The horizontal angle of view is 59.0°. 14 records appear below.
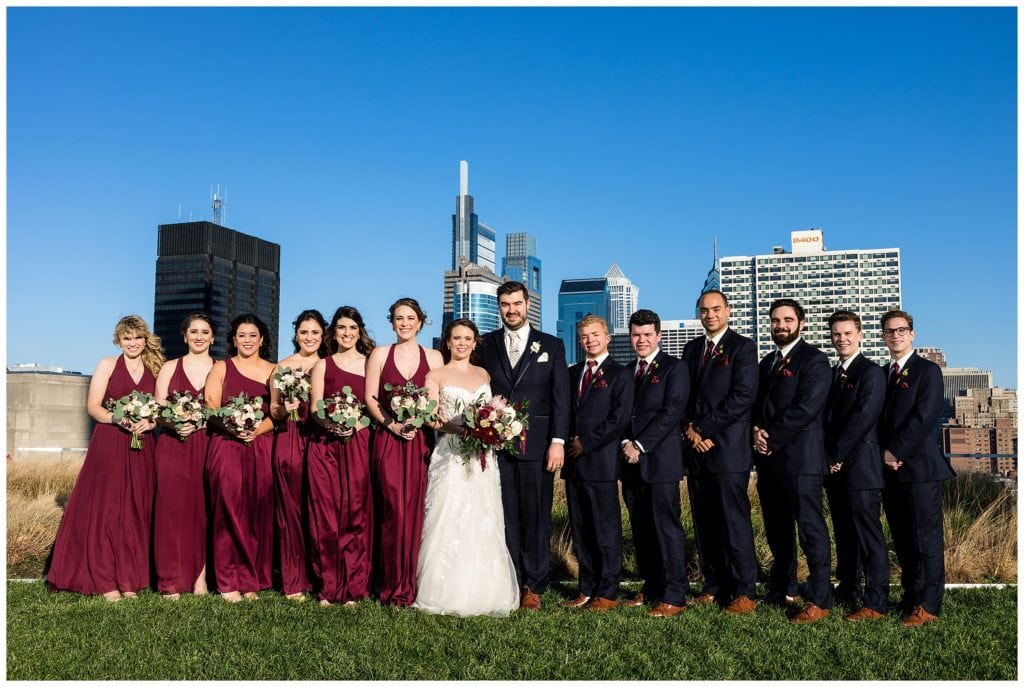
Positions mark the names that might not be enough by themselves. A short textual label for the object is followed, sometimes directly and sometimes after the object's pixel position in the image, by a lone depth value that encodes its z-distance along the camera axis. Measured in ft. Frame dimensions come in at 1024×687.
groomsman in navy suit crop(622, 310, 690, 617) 24.48
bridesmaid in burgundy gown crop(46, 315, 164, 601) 26.45
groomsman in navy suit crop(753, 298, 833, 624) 23.71
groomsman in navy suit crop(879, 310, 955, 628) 23.25
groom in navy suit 25.26
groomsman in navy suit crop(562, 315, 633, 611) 24.89
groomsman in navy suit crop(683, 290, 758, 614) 24.30
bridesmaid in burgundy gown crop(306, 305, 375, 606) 25.11
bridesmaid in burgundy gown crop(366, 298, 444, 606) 24.76
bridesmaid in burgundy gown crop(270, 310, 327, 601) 26.09
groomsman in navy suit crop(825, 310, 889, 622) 23.54
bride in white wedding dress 23.53
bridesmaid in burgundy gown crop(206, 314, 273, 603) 26.22
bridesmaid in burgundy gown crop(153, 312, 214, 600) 26.45
